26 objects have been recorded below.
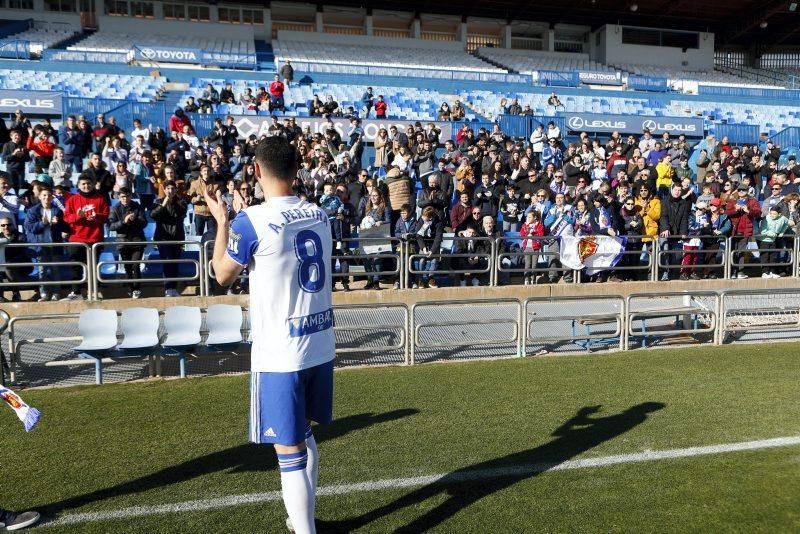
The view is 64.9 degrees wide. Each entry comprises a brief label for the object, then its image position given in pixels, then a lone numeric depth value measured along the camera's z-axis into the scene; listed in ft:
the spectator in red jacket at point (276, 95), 62.42
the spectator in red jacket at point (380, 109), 64.69
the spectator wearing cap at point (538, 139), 58.90
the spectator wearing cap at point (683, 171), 50.83
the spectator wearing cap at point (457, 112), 63.87
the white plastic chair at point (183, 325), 24.36
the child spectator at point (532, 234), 40.65
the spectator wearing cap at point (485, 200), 40.86
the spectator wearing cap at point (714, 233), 42.55
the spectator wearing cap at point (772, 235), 43.04
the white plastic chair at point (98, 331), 23.67
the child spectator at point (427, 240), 37.99
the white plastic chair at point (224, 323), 25.05
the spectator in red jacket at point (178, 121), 51.90
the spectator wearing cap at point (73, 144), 45.91
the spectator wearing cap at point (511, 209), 43.39
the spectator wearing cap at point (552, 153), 57.67
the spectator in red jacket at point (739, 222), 43.32
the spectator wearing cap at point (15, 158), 41.81
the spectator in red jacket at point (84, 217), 33.73
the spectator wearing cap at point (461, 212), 39.60
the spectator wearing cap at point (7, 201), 33.69
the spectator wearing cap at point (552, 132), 60.49
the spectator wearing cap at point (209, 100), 58.87
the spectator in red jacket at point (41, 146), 43.78
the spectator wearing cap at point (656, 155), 56.18
